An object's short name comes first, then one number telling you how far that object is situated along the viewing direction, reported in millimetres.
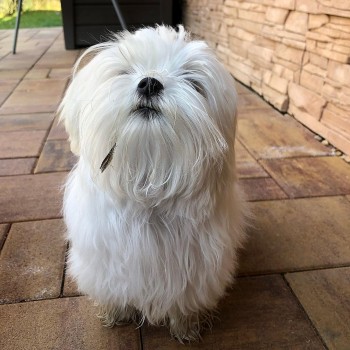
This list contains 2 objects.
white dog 330
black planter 2014
